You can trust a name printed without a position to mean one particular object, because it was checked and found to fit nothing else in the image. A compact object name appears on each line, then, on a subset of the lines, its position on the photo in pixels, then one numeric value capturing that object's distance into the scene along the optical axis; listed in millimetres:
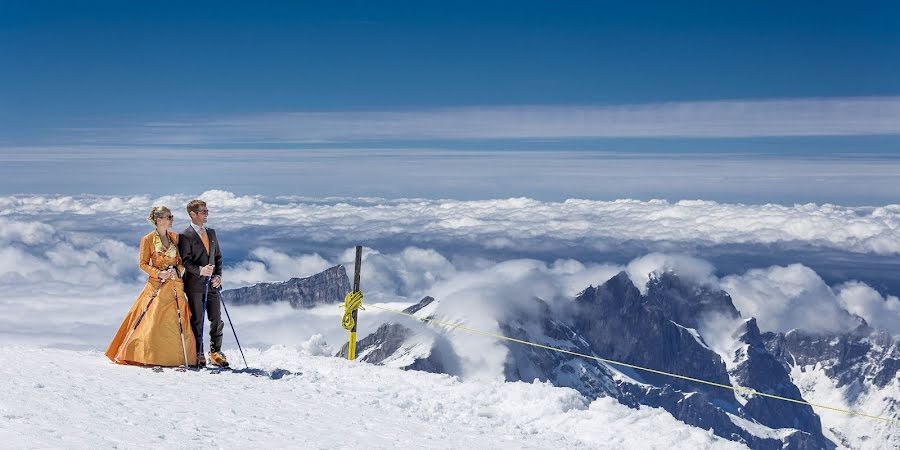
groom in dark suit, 15727
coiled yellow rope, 22047
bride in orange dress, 15469
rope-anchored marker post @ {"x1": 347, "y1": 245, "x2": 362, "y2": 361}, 21734
